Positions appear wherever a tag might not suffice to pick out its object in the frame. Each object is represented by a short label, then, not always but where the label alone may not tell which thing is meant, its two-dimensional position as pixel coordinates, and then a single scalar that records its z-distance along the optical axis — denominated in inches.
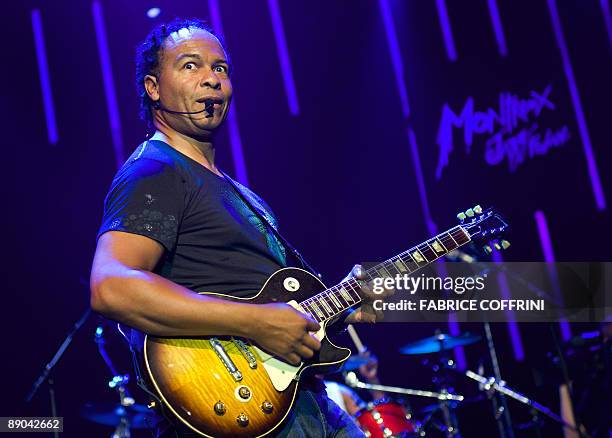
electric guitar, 87.5
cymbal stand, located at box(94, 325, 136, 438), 199.9
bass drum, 239.3
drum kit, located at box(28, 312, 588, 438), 216.5
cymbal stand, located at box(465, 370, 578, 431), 252.1
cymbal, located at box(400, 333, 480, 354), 274.4
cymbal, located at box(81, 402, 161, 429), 224.5
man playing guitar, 89.3
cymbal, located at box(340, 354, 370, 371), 270.7
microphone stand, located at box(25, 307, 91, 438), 210.8
